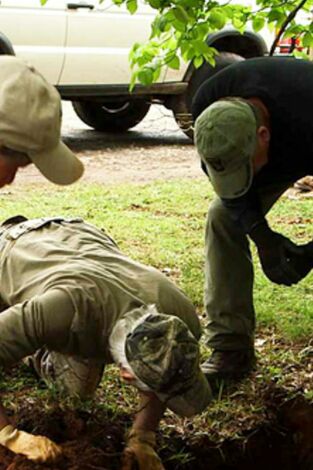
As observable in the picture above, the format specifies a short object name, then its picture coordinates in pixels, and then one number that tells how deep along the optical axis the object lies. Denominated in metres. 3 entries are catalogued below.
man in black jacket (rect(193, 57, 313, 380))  3.29
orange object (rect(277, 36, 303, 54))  9.18
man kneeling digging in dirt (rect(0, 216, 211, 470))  2.72
